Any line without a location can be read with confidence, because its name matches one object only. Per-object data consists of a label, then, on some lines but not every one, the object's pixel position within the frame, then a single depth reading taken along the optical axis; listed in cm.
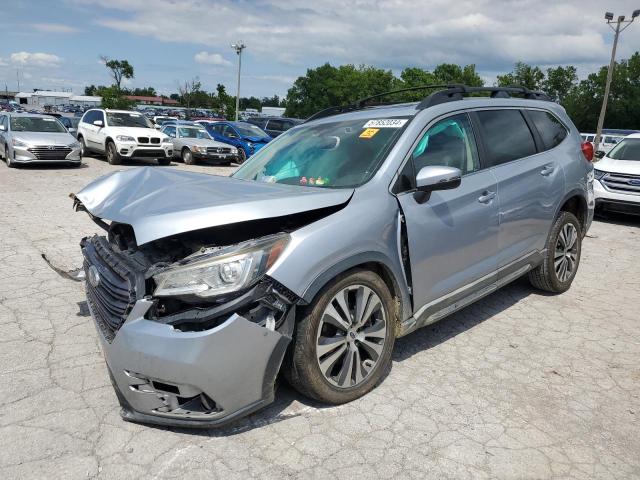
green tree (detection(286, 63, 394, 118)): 7694
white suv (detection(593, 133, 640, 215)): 934
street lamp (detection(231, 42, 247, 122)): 4034
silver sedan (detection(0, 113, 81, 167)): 1404
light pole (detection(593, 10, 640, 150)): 2861
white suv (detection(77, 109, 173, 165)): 1619
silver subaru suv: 258
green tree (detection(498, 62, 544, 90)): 7081
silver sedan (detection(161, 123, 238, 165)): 1753
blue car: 1880
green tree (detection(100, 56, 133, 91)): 8650
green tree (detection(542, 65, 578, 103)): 7250
